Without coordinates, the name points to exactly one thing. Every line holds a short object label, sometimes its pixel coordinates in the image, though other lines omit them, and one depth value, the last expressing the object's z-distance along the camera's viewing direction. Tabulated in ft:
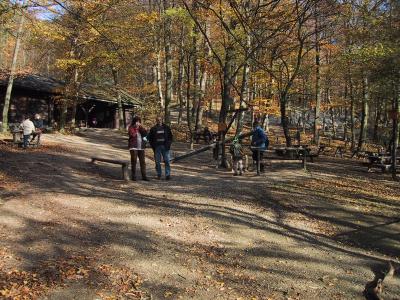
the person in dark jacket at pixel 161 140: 38.58
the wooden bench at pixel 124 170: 37.05
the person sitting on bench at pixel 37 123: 64.85
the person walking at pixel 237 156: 43.93
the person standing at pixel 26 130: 52.08
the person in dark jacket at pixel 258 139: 44.62
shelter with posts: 84.17
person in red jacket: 37.47
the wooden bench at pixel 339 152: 81.66
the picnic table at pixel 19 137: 55.62
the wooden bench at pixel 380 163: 56.37
